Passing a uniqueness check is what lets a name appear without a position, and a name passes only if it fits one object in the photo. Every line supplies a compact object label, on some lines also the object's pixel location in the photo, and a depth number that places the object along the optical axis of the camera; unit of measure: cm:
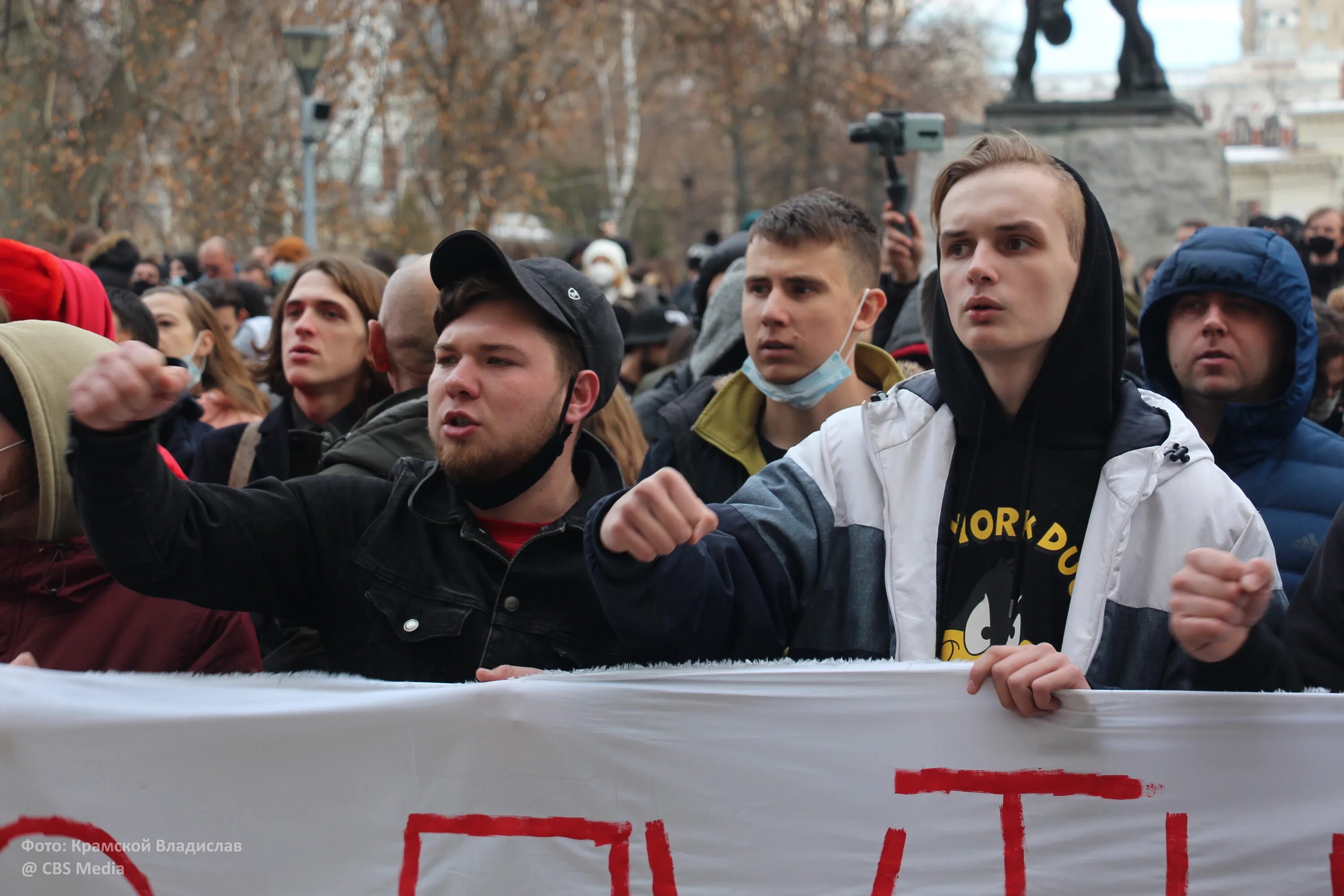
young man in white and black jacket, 239
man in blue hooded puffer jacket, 344
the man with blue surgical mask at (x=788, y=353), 399
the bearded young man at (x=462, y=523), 254
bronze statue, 1107
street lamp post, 1520
